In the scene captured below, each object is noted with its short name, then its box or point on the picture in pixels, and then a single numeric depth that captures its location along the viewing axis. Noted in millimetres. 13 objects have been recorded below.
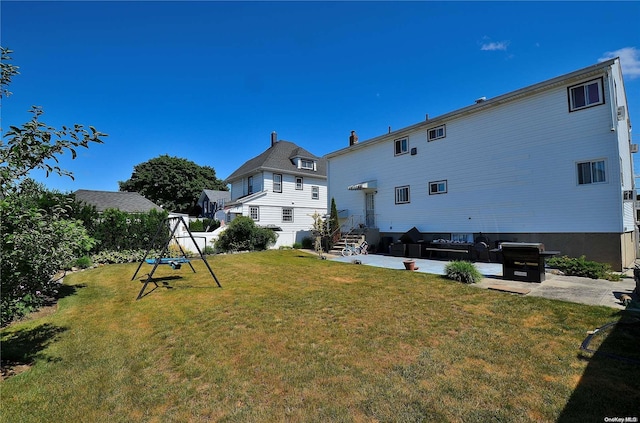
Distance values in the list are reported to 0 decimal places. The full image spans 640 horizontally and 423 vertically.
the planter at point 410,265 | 10414
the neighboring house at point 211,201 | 35422
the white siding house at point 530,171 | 10258
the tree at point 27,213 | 3137
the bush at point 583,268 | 8469
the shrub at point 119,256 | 13289
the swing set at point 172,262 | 8488
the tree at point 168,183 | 44844
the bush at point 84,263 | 11784
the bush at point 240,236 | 18234
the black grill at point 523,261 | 7955
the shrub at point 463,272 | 7984
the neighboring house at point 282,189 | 24031
